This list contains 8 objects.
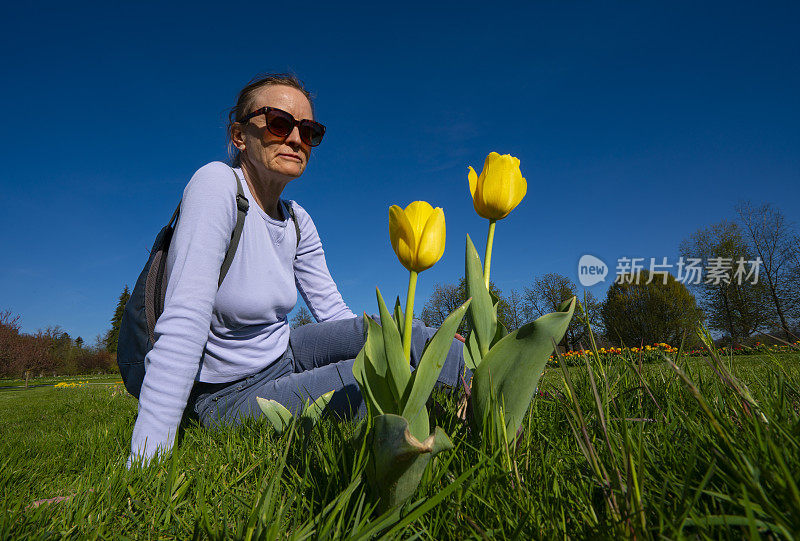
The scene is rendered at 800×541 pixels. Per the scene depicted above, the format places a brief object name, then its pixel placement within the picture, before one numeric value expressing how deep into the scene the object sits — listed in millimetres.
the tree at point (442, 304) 24672
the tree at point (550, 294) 27750
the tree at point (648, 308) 23188
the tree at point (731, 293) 20461
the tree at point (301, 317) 30672
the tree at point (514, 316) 22672
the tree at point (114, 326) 42031
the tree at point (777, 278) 19406
